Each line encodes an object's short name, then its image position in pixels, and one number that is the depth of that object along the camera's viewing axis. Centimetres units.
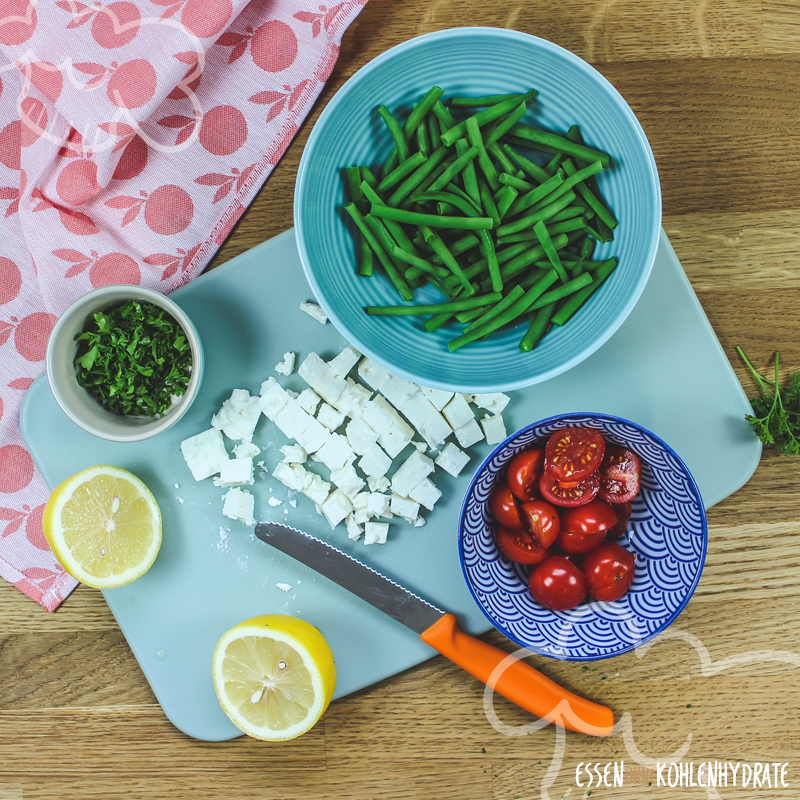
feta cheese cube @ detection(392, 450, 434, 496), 76
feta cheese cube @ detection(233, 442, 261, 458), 77
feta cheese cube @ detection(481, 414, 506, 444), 76
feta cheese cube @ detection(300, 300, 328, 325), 77
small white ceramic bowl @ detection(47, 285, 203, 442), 73
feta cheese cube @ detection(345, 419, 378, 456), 76
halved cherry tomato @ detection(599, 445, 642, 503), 72
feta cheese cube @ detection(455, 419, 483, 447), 76
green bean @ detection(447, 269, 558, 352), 71
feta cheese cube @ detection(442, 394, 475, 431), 76
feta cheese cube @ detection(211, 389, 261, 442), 76
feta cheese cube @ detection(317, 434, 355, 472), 76
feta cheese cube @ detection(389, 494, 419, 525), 76
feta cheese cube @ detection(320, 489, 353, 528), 76
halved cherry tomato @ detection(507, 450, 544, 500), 72
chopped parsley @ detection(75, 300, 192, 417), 74
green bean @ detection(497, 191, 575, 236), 71
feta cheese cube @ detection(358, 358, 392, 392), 76
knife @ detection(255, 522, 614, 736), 75
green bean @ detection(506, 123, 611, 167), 71
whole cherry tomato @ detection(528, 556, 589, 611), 72
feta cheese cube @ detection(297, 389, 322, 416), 76
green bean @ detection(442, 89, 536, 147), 71
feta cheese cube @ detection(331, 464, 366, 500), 76
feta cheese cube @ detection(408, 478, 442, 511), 76
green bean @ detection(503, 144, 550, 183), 71
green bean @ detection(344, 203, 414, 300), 72
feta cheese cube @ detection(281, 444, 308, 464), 76
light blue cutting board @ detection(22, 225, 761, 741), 76
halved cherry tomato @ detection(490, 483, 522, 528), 72
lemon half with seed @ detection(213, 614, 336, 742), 73
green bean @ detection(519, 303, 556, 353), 72
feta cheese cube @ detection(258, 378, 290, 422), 76
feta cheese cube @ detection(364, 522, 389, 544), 76
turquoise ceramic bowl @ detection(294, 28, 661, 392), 70
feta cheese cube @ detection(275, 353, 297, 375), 77
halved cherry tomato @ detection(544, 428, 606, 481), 71
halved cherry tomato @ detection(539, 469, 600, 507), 71
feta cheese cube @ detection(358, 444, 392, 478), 76
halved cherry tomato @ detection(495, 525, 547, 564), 72
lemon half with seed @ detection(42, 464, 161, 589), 75
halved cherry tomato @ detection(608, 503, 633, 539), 74
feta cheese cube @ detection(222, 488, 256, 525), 76
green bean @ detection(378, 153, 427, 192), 71
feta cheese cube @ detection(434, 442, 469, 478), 76
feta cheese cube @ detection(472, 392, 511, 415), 76
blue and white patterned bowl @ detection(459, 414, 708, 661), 71
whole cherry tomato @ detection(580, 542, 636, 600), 72
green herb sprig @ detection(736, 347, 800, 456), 75
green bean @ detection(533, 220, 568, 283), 70
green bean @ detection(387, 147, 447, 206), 71
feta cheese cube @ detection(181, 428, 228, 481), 76
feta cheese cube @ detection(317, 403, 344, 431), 76
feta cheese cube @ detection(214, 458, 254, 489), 76
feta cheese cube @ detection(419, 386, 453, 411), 76
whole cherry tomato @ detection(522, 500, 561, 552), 72
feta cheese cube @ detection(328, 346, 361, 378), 76
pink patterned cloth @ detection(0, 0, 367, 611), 74
